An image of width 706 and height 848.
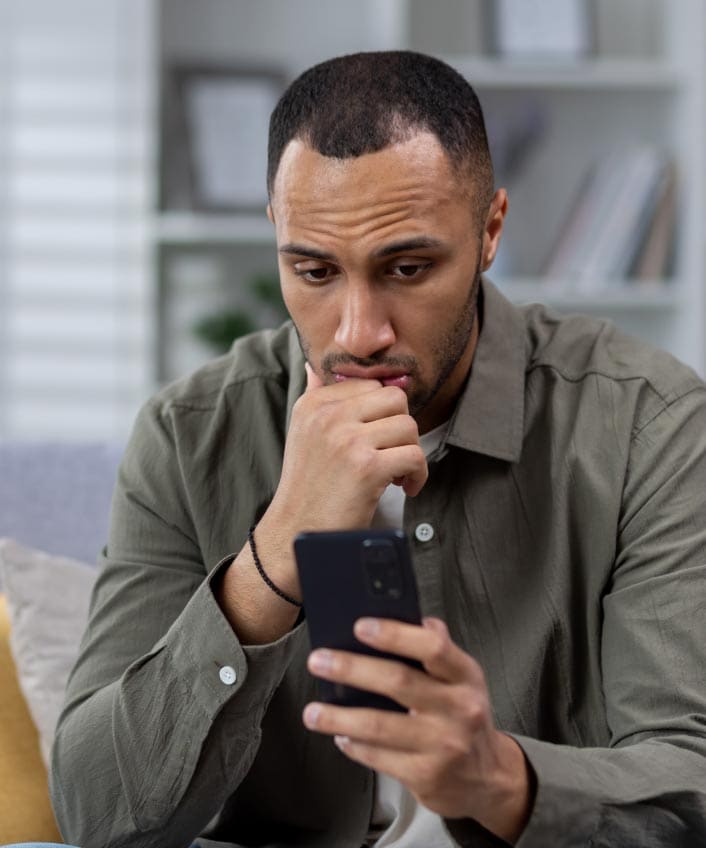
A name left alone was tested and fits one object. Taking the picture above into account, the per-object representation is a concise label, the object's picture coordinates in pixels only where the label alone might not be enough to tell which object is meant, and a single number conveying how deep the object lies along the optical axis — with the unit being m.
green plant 2.90
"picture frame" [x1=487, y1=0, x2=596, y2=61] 2.92
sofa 1.47
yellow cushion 1.44
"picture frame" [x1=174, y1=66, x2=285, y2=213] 2.92
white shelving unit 2.93
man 1.16
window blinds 2.87
